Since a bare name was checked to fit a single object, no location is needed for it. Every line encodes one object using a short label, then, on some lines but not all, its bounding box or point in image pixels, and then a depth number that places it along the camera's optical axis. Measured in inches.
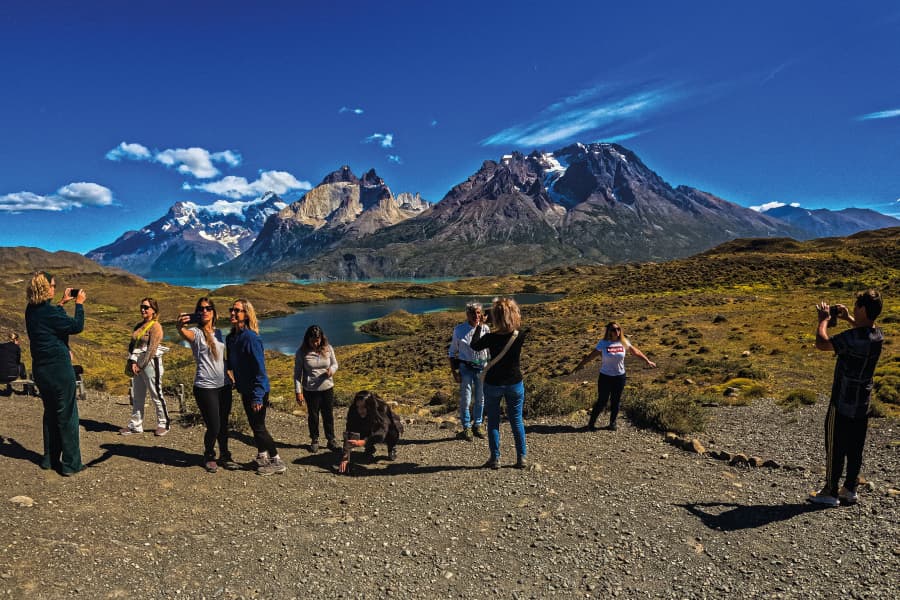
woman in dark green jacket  257.3
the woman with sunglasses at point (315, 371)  319.3
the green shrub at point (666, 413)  389.1
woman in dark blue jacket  289.3
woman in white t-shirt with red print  391.9
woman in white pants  357.1
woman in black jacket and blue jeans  283.3
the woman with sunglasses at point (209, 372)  286.5
